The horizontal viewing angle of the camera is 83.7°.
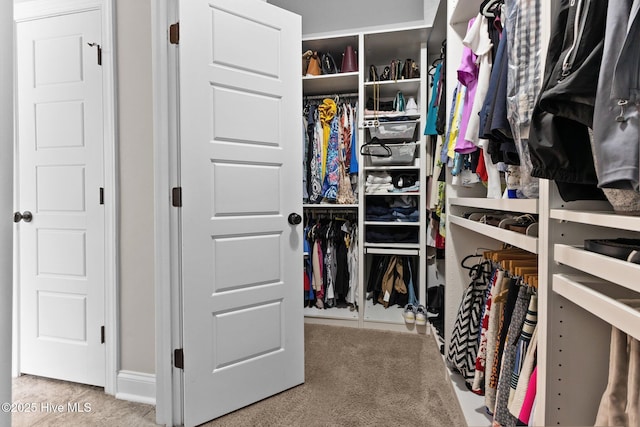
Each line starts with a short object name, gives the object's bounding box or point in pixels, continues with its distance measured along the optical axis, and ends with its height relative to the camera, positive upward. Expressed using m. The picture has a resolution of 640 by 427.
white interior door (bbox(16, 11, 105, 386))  1.90 +0.02
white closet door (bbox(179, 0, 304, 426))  1.62 -0.02
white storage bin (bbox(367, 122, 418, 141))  2.65 +0.52
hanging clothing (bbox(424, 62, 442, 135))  2.36 +0.62
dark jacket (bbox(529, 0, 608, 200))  0.62 +0.18
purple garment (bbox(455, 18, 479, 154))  1.47 +0.50
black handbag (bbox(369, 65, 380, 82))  2.75 +0.97
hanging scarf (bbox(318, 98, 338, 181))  2.84 +0.63
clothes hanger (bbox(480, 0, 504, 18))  1.30 +0.71
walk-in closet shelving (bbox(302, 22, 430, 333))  2.65 +0.53
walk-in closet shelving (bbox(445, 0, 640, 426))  0.79 -0.28
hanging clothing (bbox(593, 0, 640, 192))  0.54 +0.15
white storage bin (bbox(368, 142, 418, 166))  2.65 +0.35
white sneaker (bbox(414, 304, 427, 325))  2.62 -0.86
